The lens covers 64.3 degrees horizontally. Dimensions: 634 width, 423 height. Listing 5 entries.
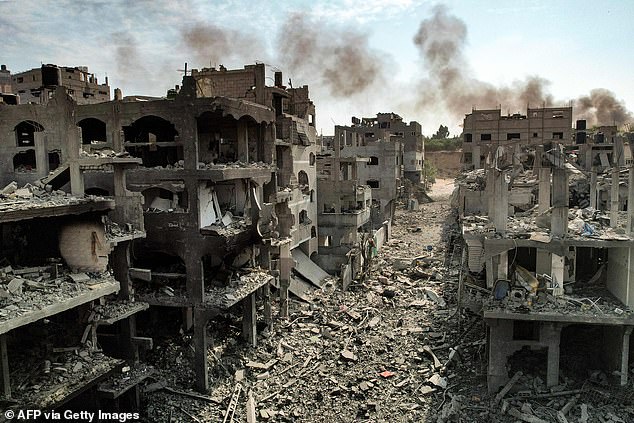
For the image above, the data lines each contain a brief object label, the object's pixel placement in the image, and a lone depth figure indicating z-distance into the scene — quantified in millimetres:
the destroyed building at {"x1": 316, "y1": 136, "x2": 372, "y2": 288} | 33000
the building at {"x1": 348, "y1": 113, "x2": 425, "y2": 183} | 64500
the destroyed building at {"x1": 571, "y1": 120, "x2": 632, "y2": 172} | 19312
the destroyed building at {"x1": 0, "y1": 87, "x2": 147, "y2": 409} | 11359
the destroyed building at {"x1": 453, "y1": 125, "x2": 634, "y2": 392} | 16250
